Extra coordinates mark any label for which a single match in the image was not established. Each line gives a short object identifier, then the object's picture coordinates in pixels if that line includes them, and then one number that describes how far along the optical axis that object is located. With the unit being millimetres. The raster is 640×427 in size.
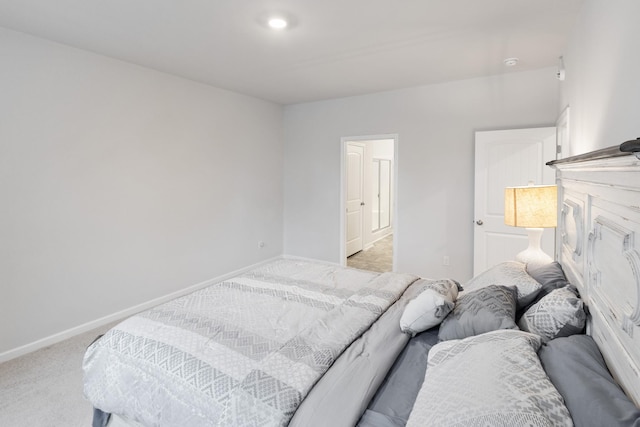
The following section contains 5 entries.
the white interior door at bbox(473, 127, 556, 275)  3584
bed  910
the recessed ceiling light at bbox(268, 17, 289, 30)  2471
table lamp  2361
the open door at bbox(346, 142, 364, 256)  5914
